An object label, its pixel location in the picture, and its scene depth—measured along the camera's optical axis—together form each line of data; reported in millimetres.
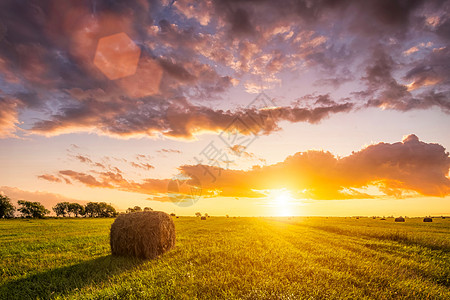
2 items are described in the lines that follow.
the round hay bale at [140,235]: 12031
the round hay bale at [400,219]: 52125
